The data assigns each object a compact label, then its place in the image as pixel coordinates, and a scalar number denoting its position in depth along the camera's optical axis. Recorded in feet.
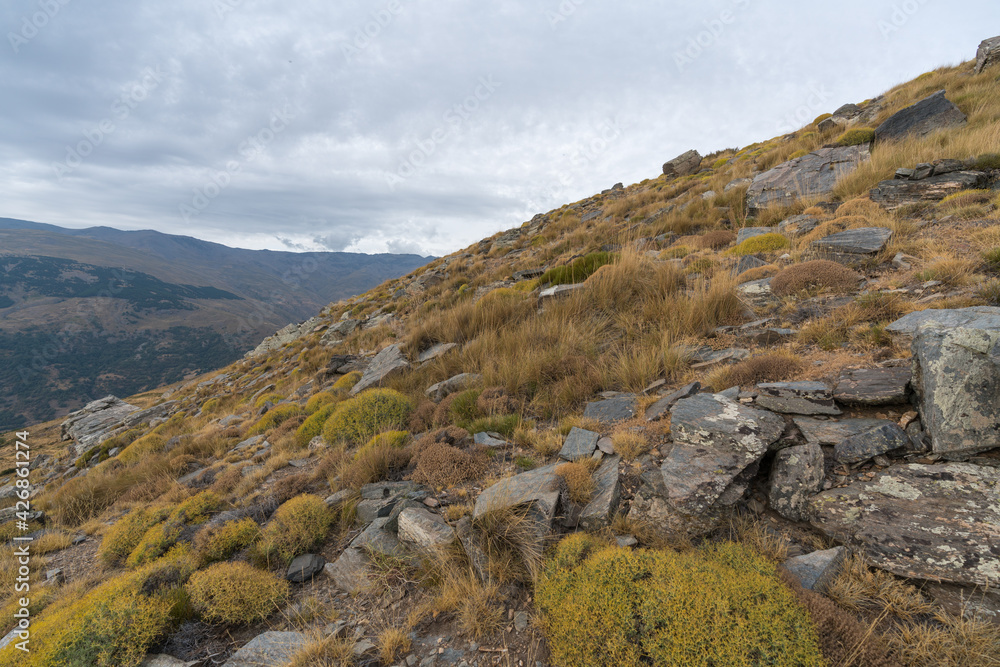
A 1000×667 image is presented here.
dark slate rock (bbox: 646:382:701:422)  12.30
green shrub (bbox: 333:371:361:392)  28.04
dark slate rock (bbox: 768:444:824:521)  8.40
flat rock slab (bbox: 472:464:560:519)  9.78
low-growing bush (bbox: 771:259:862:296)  17.03
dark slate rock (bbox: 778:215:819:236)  25.50
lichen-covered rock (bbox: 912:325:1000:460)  7.63
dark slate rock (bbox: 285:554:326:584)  10.62
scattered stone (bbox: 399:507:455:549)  9.76
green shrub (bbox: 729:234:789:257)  24.32
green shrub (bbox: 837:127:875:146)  35.65
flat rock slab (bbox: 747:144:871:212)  32.19
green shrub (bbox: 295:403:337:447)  21.02
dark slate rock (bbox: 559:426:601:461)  11.71
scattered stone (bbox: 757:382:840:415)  9.86
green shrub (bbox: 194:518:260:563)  11.86
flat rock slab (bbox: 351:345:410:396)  24.73
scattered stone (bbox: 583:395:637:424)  13.37
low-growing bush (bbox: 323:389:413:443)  18.26
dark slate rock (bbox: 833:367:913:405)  9.34
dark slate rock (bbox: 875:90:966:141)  32.58
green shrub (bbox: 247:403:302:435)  26.71
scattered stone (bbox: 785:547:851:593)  7.03
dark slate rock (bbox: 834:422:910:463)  8.48
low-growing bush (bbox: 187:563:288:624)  9.51
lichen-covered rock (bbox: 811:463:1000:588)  6.63
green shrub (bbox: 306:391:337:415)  25.44
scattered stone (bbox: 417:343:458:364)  25.24
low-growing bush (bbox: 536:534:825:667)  5.84
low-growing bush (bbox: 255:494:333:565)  11.35
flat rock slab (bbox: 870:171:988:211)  23.47
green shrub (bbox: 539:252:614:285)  29.96
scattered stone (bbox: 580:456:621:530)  9.27
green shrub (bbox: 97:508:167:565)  14.15
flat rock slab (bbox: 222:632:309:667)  7.93
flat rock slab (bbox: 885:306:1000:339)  8.65
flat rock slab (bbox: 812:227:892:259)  19.23
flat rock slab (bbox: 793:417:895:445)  8.98
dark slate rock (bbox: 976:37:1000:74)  41.83
